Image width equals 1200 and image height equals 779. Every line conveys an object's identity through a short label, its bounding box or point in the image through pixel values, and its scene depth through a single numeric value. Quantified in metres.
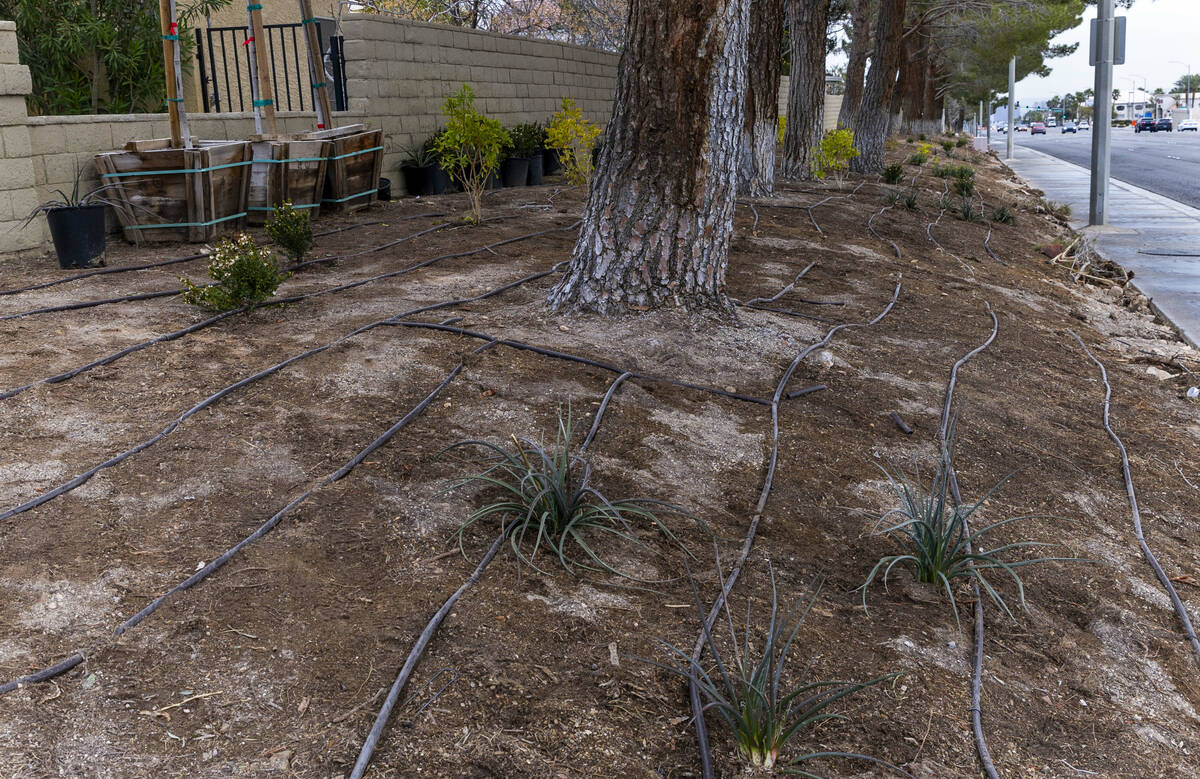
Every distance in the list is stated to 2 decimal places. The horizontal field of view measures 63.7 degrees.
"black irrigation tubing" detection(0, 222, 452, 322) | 5.03
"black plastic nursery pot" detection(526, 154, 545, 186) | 12.77
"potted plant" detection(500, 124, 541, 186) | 12.21
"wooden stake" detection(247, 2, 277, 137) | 7.99
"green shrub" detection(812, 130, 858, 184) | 13.06
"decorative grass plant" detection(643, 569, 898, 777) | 2.21
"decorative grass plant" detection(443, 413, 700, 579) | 3.02
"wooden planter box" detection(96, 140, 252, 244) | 6.78
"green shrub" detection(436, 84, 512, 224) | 8.13
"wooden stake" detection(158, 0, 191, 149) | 6.82
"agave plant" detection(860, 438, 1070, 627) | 3.04
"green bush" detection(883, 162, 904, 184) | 15.02
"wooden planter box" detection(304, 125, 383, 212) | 8.55
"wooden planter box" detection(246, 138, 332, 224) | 7.60
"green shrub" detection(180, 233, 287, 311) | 4.92
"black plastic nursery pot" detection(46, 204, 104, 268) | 6.15
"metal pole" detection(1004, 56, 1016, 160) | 33.75
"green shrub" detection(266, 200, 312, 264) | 6.30
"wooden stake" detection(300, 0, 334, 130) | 8.84
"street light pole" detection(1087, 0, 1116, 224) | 12.48
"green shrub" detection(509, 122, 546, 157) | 12.30
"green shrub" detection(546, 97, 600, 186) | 10.17
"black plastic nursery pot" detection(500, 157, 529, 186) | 12.17
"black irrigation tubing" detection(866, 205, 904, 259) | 8.80
